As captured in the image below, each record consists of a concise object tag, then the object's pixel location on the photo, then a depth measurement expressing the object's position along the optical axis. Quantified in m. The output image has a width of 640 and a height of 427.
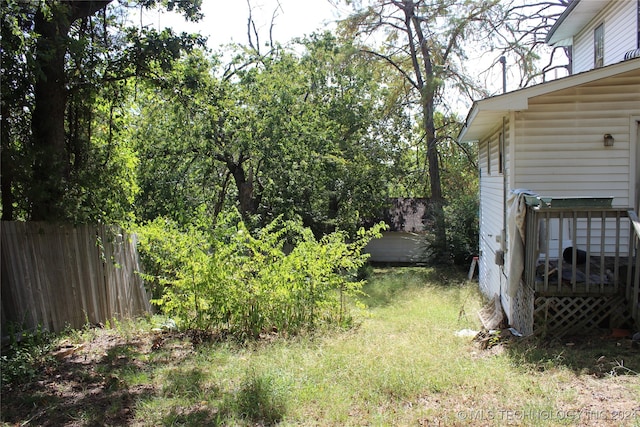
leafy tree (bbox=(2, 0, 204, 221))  6.02
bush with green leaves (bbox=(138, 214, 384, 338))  7.19
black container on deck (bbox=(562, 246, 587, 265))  6.79
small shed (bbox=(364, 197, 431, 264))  25.09
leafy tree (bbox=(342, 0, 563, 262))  19.66
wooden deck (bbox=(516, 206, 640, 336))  6.13
